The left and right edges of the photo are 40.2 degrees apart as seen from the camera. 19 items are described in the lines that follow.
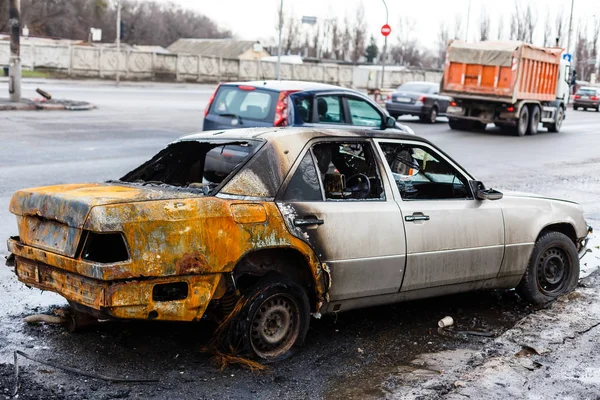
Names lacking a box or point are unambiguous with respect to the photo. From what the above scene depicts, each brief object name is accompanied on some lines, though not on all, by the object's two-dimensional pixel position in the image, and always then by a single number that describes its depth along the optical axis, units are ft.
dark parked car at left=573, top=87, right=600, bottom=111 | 155.12
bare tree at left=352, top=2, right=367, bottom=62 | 346.74
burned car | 15.29
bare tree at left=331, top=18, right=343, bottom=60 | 359.87
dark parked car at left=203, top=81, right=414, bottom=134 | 38.06
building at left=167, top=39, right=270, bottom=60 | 310.86
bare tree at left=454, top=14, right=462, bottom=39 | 344.90
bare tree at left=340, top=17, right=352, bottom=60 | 359.87
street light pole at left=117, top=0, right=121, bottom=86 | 134.92
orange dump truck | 82.33
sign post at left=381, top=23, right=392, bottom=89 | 122.47
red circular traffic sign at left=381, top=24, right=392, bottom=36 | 122.44
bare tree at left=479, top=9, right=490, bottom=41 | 309.63
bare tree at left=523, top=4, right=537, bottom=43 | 291.17
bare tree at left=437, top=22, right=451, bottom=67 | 359.87
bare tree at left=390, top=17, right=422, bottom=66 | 379.96
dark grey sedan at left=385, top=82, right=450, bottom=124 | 92.53
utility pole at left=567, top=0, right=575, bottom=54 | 182.03
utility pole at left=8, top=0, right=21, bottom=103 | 77.05
